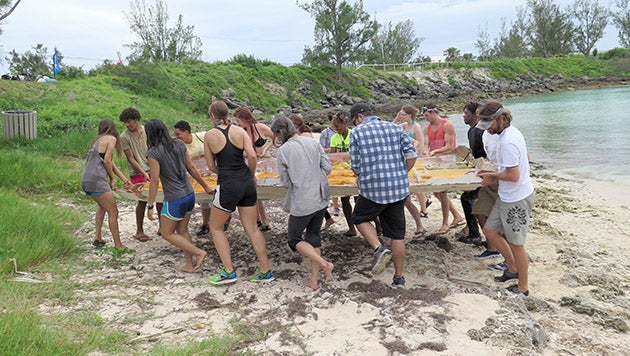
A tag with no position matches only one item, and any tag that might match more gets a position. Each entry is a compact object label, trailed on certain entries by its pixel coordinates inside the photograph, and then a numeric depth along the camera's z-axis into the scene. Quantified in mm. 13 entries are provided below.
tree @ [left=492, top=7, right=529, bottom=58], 76375
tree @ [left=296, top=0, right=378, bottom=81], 43781
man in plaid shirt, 4789
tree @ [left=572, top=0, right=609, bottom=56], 74000
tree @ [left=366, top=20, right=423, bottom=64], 67750
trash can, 11766
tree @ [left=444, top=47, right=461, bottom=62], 65119
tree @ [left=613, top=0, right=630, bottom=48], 73438
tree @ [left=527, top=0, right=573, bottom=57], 73438
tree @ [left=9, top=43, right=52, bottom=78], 33500
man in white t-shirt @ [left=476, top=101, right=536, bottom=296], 4668
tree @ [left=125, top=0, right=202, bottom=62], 36844
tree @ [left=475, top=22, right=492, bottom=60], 78188
